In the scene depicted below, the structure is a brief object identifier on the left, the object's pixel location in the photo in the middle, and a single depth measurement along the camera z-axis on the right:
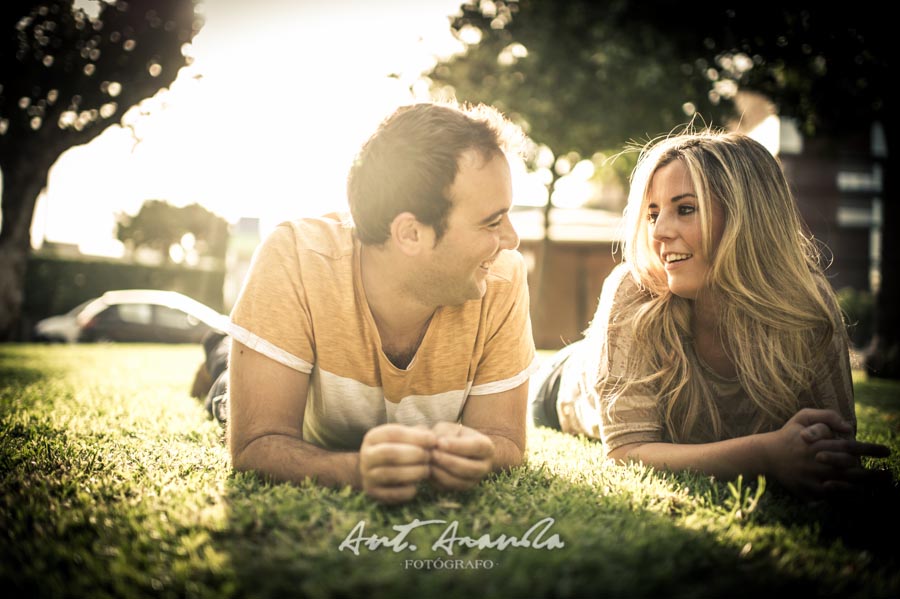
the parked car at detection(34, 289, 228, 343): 15.48
